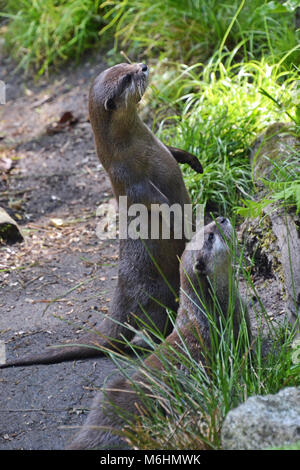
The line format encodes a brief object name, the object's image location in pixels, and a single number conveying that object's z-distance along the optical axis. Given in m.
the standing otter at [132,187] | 7.38
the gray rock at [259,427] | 4.27
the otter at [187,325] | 5.23
